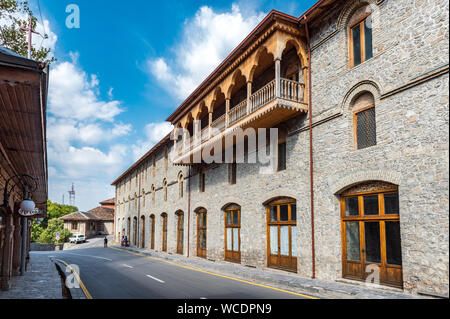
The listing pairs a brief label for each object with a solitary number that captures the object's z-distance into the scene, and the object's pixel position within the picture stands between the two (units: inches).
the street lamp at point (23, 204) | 381.1
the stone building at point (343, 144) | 348.2
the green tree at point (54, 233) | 2068.2
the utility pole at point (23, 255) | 548.6
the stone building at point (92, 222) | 2300.7
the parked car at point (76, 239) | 1987.0
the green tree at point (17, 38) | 604.7
